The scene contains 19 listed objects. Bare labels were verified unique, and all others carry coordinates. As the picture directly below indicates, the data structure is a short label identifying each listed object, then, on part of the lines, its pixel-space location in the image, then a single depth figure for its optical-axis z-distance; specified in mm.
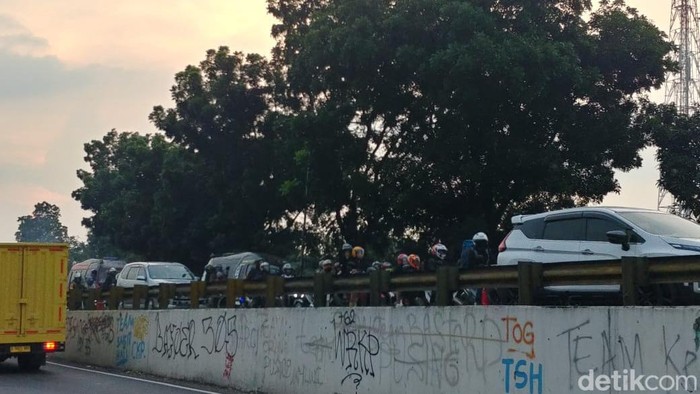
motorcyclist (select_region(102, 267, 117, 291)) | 31141
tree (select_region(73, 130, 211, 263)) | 45875
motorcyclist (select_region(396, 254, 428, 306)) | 14688
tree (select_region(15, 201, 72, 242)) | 132625
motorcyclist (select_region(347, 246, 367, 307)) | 18125
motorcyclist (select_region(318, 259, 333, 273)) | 17797
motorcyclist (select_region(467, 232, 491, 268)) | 15320
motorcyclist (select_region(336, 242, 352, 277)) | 18484
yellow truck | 19609
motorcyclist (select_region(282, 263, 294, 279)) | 23531
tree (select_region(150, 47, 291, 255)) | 41938
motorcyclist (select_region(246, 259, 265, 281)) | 21303
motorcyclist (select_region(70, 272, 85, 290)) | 38278
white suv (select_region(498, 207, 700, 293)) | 13117
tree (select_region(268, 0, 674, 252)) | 27562
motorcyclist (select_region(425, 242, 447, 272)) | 16203
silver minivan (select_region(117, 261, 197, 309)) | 29547
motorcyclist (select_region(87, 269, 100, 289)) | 36356
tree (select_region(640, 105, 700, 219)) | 29500
